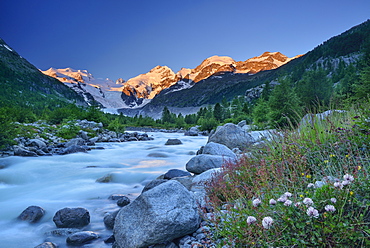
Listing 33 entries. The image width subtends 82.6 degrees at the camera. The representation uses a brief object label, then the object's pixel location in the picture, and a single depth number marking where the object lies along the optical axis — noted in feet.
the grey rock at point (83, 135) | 65.98
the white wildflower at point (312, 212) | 5.77
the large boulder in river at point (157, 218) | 10.77
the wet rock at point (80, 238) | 14.20
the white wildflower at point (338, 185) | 6.87
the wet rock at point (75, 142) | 53.77
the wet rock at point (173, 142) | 70.90
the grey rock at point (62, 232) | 15.38
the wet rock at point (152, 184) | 21.34
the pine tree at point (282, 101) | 63.87
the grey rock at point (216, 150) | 30.78
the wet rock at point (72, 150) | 45.89
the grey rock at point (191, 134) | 117.92
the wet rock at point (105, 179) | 29.94
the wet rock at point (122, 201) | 20.85
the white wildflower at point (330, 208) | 5.89
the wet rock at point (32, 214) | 18.30
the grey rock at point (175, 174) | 25.12
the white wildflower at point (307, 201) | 6.25
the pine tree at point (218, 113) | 189.78
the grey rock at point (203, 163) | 24.87
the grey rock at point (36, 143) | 47.21
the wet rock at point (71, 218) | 16.61
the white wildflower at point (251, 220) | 6.54
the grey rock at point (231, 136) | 41.60
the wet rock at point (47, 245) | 13.03
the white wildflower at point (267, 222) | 5.99
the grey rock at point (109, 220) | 16.47
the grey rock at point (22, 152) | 39.95
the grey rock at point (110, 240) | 14.11
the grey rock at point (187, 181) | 20.00
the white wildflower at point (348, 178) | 6.76
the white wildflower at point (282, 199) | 6.79
